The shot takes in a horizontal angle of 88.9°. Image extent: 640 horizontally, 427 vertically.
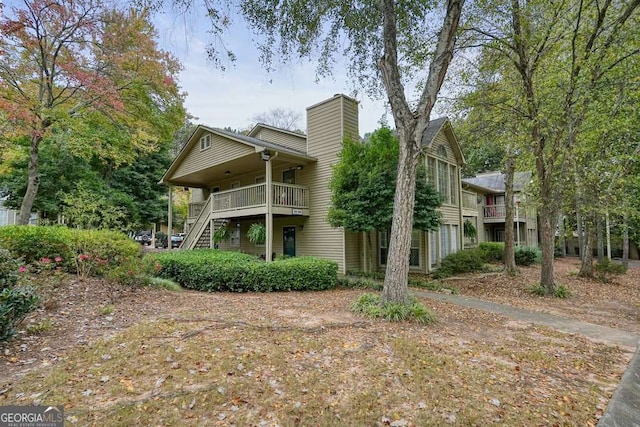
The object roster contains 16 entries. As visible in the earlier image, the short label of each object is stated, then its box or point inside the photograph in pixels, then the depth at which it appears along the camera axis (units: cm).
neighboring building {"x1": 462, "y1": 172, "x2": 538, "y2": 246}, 2473
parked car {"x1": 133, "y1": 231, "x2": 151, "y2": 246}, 3119
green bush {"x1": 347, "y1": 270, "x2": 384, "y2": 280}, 1209
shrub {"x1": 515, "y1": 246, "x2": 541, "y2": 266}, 1956
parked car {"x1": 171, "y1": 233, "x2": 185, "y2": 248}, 3128
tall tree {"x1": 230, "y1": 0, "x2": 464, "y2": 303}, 683
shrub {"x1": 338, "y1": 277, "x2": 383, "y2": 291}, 1062
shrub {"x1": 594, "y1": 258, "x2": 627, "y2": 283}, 1513
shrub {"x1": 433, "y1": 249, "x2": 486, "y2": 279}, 1389
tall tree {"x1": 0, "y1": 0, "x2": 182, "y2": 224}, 1152
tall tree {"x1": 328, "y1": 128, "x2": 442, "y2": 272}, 1081
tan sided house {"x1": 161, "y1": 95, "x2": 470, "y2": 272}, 1339
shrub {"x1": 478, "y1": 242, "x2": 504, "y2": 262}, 2014
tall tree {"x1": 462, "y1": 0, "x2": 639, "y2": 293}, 893
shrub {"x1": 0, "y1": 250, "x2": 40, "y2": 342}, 421
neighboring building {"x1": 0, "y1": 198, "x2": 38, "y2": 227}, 2414
